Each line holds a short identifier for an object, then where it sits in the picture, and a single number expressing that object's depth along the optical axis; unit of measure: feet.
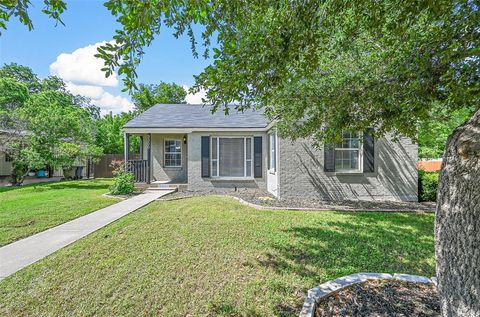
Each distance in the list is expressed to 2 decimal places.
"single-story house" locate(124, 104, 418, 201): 31.96
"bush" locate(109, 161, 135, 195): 35.86
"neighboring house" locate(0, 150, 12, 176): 55.21
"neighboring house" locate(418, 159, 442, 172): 69.01
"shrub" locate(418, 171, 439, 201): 31.60
